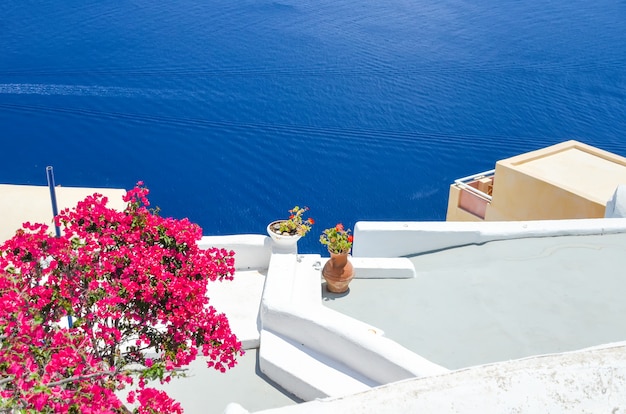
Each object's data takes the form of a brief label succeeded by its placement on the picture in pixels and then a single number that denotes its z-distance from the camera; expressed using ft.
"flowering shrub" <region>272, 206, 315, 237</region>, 22.76
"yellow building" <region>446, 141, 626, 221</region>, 30.45
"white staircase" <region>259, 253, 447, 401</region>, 16.87
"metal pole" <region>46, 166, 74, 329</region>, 19.71
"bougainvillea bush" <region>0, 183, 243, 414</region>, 10.39
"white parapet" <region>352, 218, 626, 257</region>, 23.77
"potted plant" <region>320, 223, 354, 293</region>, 20.80
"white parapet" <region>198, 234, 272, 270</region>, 23.95
